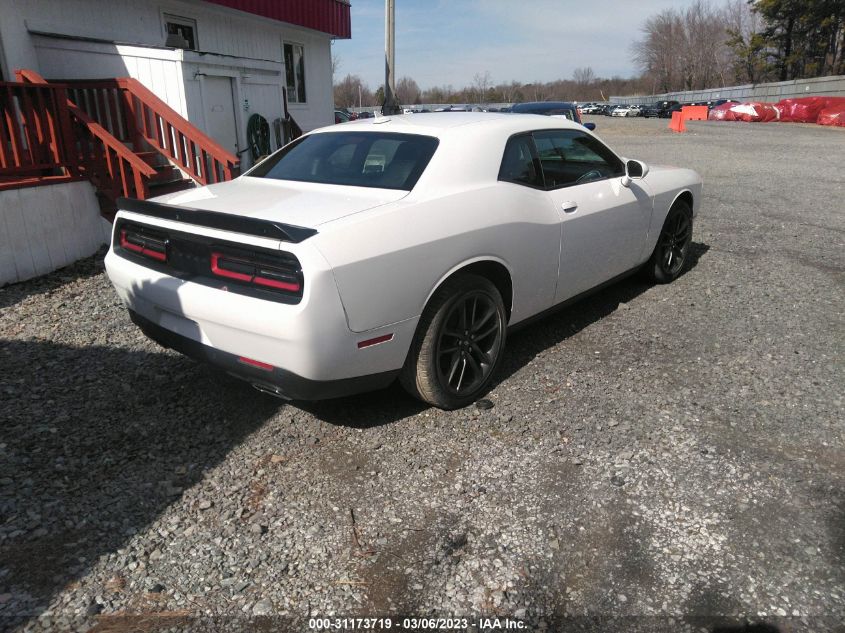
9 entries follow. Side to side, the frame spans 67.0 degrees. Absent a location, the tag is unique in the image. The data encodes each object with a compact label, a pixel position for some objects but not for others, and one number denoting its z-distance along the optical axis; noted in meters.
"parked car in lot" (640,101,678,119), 54.52
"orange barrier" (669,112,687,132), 31.72
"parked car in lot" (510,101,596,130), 13.15
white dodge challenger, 2.83
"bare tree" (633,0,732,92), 98.50
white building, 7.82
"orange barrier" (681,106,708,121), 45.31
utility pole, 18.00
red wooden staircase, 6.29
